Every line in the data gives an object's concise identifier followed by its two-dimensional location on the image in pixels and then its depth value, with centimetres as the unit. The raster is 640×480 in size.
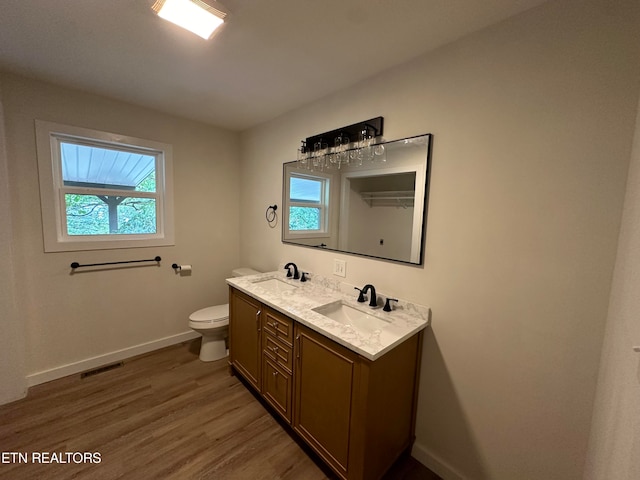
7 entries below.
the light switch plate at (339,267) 200
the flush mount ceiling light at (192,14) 116
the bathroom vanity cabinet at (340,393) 123
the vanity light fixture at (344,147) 175
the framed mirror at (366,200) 157
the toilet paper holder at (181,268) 277
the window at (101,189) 210
